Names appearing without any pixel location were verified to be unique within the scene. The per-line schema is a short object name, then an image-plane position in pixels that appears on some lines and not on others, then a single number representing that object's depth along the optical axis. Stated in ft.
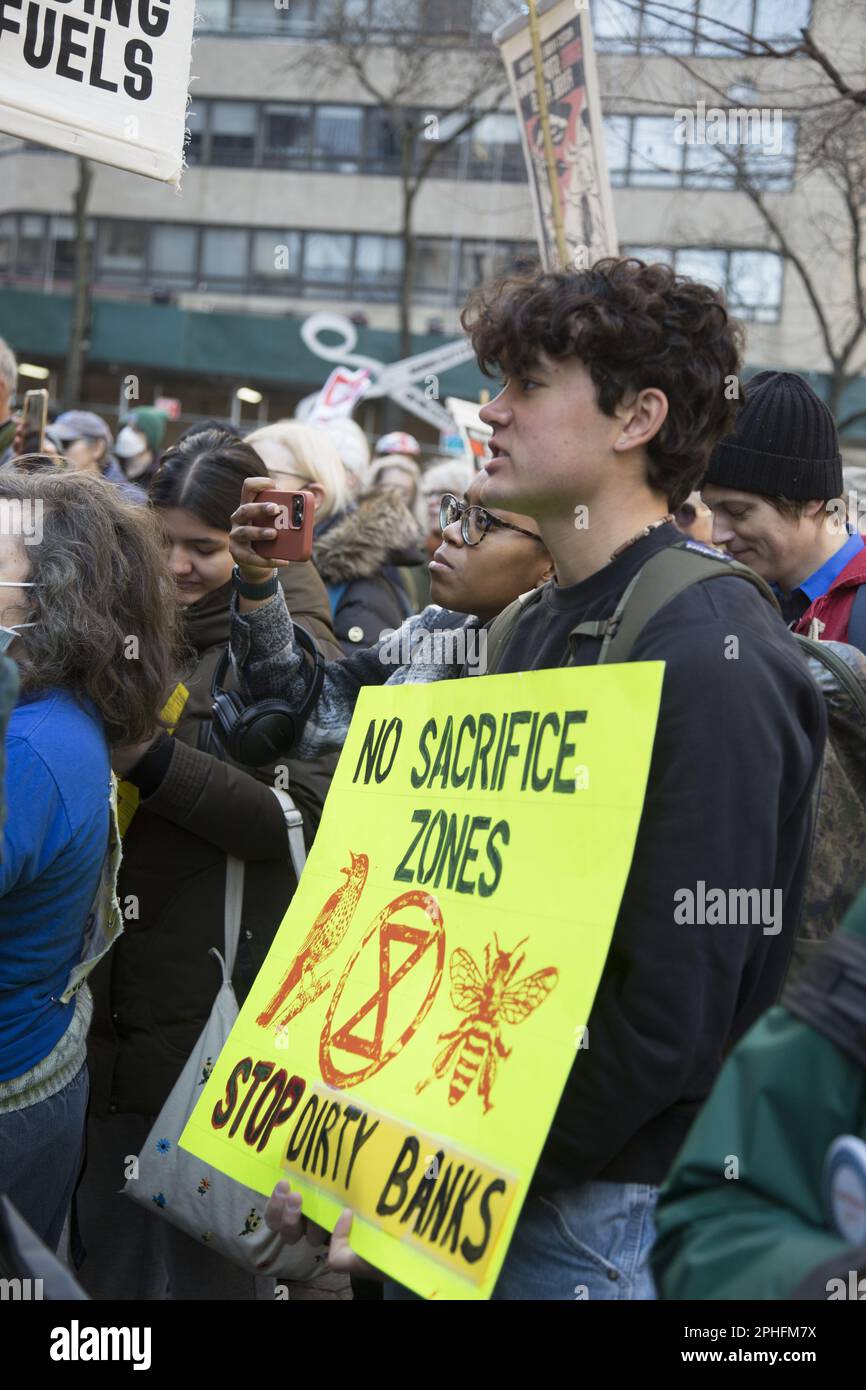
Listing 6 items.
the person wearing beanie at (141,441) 29.45
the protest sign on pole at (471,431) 24.39
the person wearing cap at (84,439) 26.23
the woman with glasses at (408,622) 9.13
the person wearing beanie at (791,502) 11.19
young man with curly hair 6.24
